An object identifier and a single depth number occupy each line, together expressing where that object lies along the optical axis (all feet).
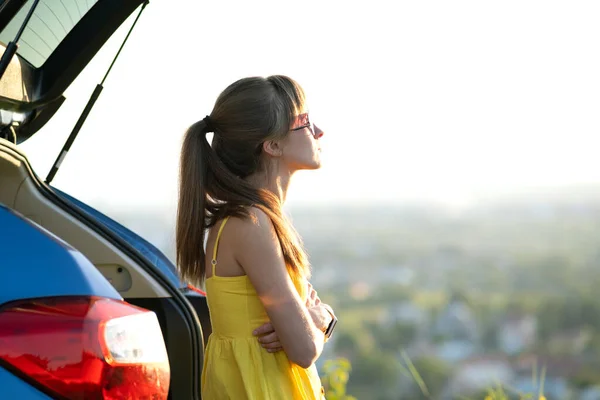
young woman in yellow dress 13.14
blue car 11.30
